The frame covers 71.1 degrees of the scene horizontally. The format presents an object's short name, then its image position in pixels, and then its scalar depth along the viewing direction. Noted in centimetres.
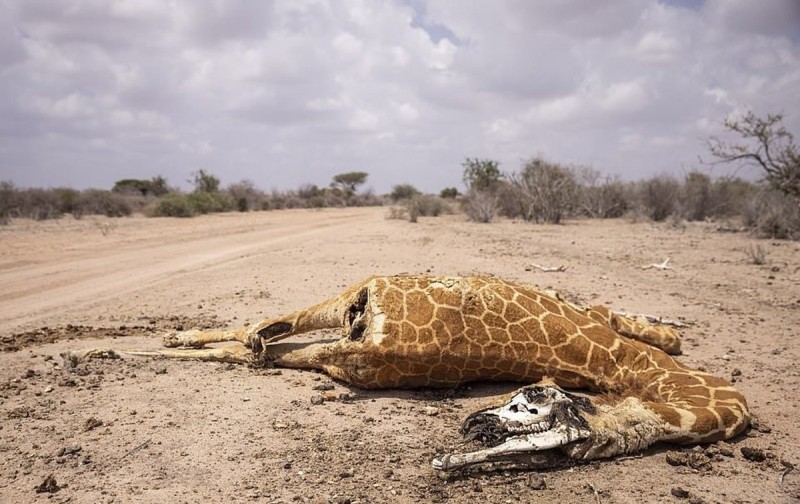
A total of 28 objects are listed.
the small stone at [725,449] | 352
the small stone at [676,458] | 341
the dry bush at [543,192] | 2175
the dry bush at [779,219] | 1556
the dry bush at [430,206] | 2791
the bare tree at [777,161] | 1628
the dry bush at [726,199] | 2447
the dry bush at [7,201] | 2125
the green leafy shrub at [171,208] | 2702
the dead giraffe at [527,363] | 340
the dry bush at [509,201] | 2406
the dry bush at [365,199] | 5025
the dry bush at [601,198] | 2591
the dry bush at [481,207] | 2260
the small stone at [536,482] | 316
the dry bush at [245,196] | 3556
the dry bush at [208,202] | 2906
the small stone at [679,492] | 308
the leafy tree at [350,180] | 5900
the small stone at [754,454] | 344
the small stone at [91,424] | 386
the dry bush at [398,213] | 2394
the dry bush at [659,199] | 2403
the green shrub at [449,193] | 5338
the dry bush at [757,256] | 1071
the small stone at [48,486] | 312
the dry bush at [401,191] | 4989
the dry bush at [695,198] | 2308
